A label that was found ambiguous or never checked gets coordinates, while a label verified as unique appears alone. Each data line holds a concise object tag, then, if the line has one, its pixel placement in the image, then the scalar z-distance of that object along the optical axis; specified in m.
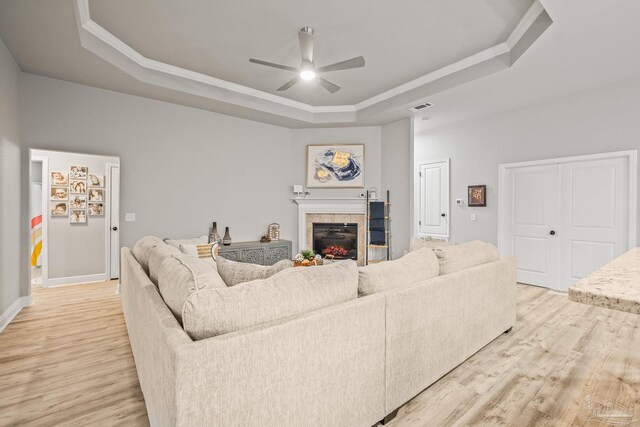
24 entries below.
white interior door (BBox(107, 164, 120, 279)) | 4.34
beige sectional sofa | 1.06
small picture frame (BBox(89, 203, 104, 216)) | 4.76
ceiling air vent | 4.66
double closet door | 3.96
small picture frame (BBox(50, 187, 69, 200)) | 4.54
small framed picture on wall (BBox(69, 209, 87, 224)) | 4.67
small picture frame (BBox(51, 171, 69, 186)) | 4.51
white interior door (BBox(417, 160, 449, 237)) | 5.88
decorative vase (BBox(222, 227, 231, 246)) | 5.02
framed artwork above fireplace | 5.85
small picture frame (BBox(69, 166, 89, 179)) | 4.60
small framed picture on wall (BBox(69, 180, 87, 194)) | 4.62
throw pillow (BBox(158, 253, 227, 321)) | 1.30
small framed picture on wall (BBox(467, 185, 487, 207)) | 5.23
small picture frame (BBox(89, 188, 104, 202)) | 4.72
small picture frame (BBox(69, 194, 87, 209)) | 4.66
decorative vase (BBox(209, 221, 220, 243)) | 4.94
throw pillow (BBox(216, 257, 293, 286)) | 1.57
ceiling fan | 3.00
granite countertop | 0.84
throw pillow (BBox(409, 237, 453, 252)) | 4.17
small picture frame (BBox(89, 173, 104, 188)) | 4.66
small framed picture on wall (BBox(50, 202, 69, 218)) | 4.55
